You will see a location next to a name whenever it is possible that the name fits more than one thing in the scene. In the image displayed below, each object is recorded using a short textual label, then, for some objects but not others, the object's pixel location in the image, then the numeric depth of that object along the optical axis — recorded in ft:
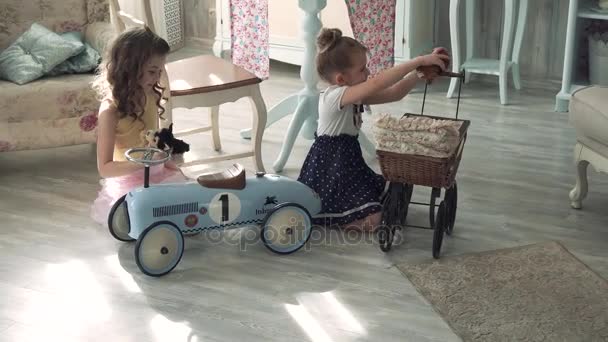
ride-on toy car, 8.55
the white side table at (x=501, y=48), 14.66
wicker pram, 8.46
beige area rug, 7.65
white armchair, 9.55
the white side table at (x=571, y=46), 13.85
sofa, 10.95
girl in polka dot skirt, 9.32
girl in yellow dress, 9.16
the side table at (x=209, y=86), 10.40
